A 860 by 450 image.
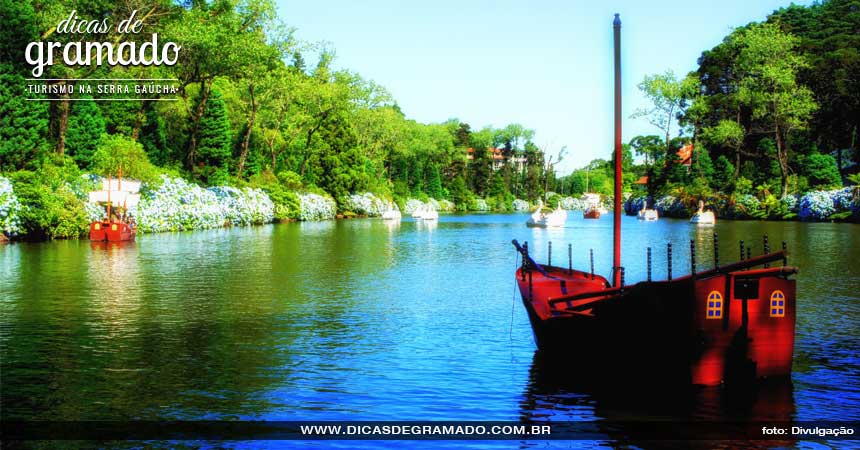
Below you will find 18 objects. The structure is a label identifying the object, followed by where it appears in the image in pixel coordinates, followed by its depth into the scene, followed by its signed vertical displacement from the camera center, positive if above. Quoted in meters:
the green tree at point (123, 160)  52.69 +3.55
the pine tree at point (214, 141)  73.00 +6.41
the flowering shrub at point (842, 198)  74.19 +0.57
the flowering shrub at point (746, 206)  87.00 -0.03
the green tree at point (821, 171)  83.62 +3.45
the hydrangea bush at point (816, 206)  76.31 -0.11
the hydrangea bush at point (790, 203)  81.81 +0.22
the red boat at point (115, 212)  43.56 +0.13
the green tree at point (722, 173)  98.75 +4.00
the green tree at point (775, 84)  84.25 +12.88
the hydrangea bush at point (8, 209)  41.28 +0.33
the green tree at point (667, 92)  101.94 +14.35
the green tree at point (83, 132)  57.00 +5.84
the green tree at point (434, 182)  147.00 +5.01
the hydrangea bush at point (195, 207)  55.97 +0.48
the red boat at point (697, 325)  12.23 -1.84
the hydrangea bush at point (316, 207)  87.88 +0.49
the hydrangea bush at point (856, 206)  72.44 -0.16
